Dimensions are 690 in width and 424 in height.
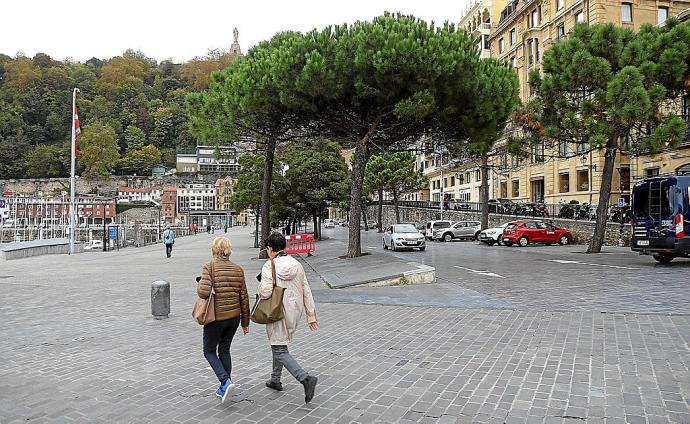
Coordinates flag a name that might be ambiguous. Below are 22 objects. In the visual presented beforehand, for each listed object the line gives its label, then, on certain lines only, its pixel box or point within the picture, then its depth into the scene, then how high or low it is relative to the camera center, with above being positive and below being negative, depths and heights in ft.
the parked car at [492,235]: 110.01 -4.71
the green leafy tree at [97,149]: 478.76 +60.60
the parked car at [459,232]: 131.54 -4.68
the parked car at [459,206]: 173.88 +2.38
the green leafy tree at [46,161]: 482.69 +50.98
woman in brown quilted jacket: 15.97 -2.67
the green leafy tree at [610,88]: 65.05 +16.35
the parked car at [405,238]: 94.53 -4.52
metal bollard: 31.50 -4.98
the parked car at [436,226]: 132.57 -3.19
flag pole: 107.55 +6.99
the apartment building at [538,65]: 120.98 +43.03
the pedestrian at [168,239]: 95.40 -4.24
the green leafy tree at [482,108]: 60.29 +12.15
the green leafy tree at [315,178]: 127.85 +8.91
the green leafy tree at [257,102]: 58.85 +13.89
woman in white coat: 16.10 -2.73
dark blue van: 55.11 -0.62
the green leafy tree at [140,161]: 522.06 +54.04
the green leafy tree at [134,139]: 540.93 +78.52
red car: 104.73 -4.24
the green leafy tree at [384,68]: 54.60 +15.23
